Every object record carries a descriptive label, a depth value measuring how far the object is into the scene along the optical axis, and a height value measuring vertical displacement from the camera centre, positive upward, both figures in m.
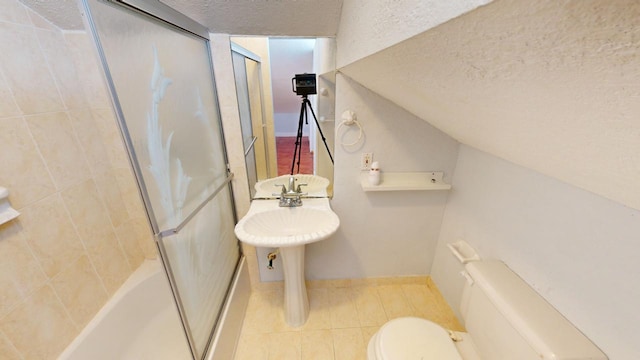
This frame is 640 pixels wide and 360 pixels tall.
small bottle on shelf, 1.39 -0.47
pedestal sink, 1.32 -0.74
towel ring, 1.31 -0.15
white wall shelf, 1.40 -0.53
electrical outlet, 1.43 -0.41
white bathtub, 1.17 -1.26
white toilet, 0.72 -0.77
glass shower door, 0.67 -0.17
